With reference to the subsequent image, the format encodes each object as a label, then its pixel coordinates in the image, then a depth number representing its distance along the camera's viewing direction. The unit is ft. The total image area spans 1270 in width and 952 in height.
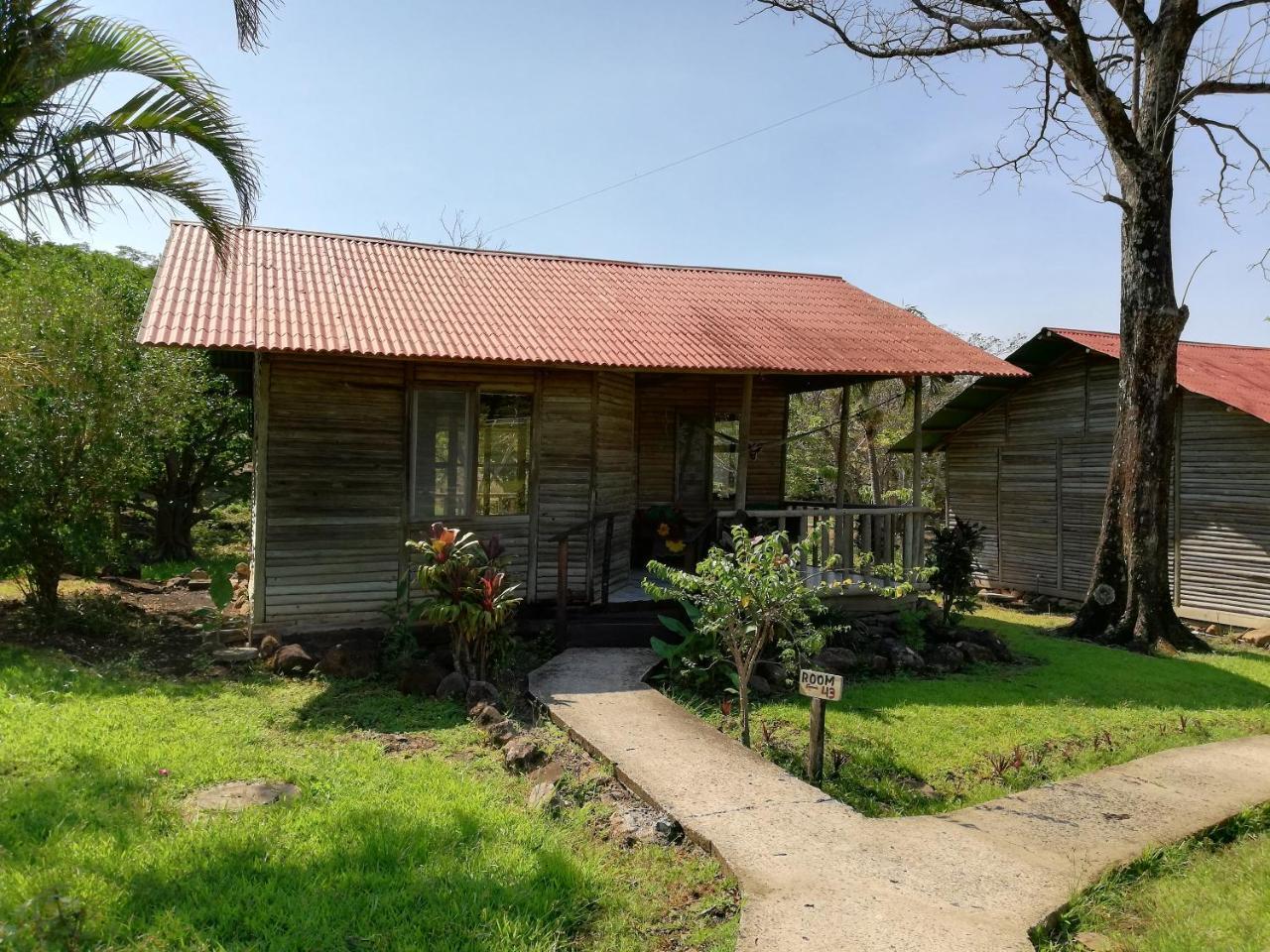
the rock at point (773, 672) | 27.09
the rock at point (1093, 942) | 12.98
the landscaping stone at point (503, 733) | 20.90
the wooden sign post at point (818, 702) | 18.29
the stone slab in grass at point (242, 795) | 16.33
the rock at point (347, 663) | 26.76
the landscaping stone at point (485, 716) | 22.02
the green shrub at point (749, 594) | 20.83
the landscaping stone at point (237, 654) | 27.43
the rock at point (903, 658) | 30.68
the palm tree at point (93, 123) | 19.75
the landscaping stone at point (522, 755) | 19.34
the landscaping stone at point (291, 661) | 26.84
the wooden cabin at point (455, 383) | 28.43
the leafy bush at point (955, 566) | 35.09
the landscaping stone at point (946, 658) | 31.48
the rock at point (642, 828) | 16.02
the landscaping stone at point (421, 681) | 25.29
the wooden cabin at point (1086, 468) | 43.19
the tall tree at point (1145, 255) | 37.17
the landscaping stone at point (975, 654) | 32.76
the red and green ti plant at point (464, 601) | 25.54
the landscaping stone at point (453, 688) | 24.73
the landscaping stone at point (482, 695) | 23.83
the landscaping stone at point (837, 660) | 28.89
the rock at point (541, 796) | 17.06
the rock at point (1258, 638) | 40.96
